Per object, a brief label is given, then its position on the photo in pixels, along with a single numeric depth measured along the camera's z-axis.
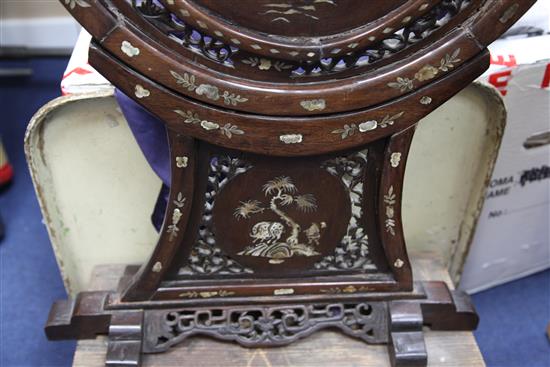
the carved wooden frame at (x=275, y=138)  0.72
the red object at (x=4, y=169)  1.61
